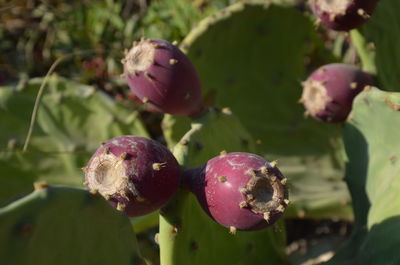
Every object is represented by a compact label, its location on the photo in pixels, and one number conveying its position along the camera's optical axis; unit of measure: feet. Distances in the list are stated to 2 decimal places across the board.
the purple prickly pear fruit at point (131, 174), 1.63
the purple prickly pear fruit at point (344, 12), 2.07
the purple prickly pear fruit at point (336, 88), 2.17
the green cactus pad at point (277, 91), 2.49
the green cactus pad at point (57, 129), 2.37
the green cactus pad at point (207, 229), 1.77
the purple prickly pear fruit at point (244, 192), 1.59
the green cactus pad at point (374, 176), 1.86
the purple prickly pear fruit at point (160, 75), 1.90
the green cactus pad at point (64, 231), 1.42
